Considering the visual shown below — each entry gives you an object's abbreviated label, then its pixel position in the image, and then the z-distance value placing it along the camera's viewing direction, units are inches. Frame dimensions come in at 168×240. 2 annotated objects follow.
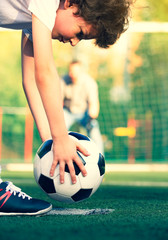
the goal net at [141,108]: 753.0
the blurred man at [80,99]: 489.1
